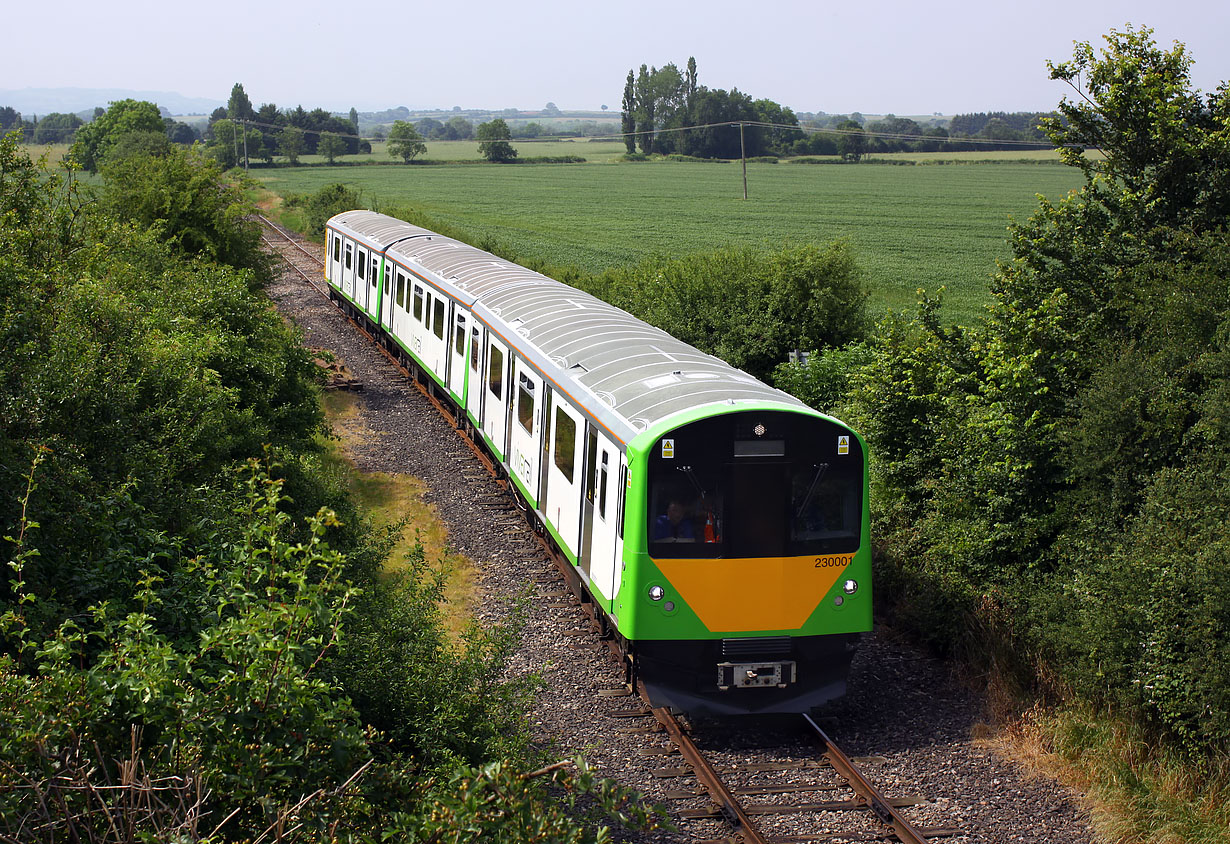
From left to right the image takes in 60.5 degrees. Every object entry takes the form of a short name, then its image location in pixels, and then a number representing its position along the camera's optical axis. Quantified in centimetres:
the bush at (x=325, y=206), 4984
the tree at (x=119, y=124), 9125
